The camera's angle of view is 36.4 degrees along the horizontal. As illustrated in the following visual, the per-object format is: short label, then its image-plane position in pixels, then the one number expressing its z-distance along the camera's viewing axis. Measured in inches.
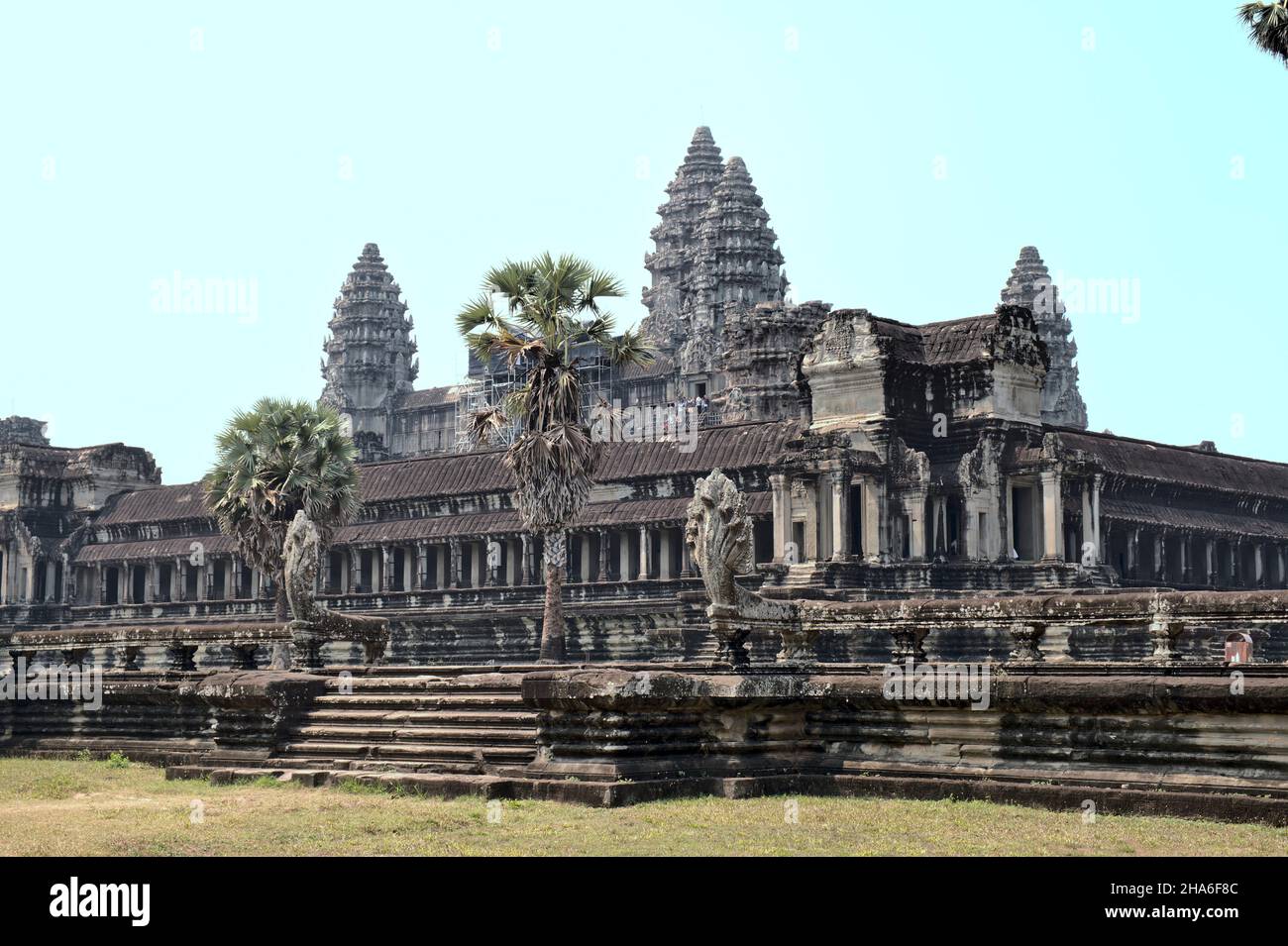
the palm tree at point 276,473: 2042.3
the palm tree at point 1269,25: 1144.2
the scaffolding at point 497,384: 4321.1
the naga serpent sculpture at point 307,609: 1132.5
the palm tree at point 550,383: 1620.3
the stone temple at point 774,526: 1934.1
